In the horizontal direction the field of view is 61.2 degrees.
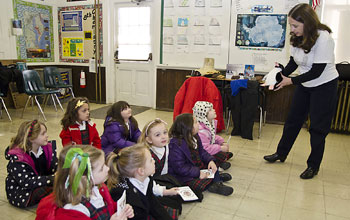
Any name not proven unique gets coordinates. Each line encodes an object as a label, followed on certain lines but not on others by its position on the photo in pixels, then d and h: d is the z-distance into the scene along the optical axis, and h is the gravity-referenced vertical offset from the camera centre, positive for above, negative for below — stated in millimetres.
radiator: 4117 -687
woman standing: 2410 -147
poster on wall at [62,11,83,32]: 6145 +689
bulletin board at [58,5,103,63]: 6043 +442
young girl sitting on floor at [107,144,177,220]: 1587 -653
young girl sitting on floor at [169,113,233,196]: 2266 -782
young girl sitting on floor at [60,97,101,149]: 2658 -635
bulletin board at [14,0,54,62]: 5617 +414
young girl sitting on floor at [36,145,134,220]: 1234 -585
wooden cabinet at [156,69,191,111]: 5407 -518
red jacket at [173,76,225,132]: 4027 -487
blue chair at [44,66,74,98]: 5382 -463
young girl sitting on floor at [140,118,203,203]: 2119 -663
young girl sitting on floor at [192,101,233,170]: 2809 -747
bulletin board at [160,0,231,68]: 4973 +442
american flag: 4391 +848
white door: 5719 +75
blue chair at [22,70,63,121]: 4695 -507
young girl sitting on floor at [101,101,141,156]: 2668 -654
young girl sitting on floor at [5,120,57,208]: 1944 -755
